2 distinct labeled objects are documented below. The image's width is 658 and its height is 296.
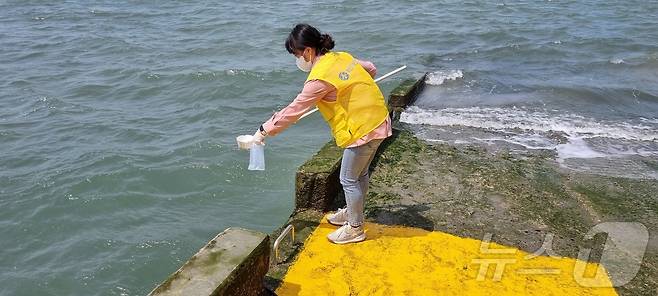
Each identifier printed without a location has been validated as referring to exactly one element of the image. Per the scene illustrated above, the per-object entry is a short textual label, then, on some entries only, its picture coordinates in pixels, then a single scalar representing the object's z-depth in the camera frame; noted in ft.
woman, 12.23
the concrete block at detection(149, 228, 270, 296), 9.88
